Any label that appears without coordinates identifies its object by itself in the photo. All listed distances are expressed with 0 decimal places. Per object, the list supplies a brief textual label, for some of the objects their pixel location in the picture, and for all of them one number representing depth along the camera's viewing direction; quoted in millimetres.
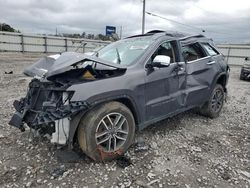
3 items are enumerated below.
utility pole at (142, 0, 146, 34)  17816
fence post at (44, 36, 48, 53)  17871
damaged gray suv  2289
